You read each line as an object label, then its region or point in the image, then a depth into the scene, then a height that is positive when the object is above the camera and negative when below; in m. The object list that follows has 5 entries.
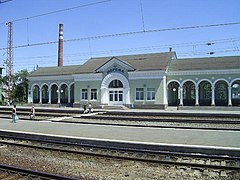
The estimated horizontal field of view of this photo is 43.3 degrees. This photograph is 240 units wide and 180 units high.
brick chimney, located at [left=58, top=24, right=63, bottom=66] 64.69 +10.72
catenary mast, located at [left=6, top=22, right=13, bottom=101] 67.64 +7.15
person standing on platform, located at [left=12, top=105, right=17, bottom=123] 23.35 -1.26
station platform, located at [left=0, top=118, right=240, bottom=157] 11.37 -1.75
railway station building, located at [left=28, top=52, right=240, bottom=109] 41.78 +2.68
